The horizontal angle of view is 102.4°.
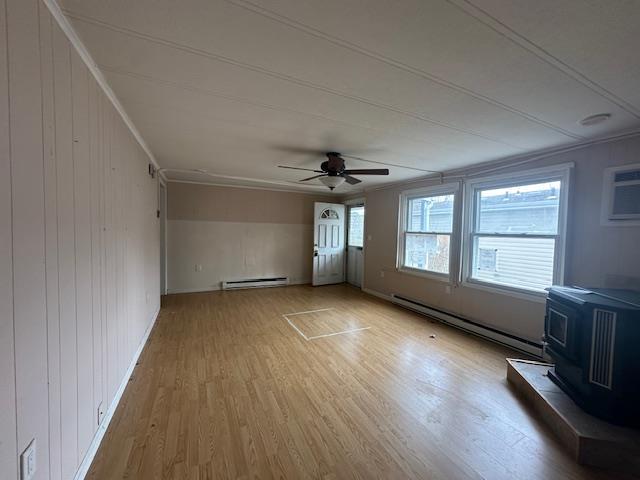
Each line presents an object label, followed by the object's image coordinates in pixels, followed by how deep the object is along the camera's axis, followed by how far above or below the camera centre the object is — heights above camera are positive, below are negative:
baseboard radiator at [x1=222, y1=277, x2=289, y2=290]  5.73 -1.28
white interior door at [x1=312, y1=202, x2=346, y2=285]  6.29 -0.33
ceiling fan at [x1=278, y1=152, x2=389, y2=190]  3.05 +0.71
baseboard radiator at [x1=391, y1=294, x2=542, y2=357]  2.97 -1.28
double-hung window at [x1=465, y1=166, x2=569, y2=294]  2.82 +0.07
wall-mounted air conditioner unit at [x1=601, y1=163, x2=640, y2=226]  2.26 +0.38
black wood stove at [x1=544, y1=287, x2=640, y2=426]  1.71 -0.82
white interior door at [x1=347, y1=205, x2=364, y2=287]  6.43 -0.32
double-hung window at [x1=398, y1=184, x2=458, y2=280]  4.05 +0.04
